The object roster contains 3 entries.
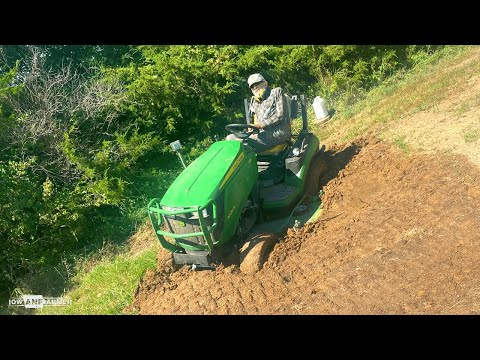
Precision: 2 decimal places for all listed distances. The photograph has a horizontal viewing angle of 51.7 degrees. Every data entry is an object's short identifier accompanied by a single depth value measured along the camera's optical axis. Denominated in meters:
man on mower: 6.69
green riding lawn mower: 5.34
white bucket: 11.34
